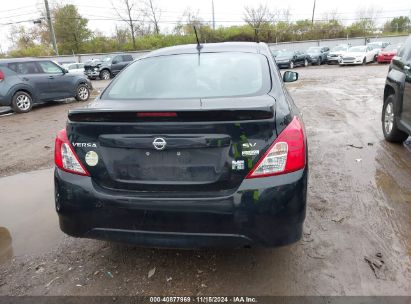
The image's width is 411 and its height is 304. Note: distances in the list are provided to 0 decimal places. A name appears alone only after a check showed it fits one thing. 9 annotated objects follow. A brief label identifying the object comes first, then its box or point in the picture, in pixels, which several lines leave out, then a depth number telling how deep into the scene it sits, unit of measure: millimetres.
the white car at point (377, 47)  28125
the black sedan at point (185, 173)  2350
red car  26078
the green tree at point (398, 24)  61188
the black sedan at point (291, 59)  27570
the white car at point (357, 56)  26062
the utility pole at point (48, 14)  38631
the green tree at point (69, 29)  48406
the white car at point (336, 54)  28241
